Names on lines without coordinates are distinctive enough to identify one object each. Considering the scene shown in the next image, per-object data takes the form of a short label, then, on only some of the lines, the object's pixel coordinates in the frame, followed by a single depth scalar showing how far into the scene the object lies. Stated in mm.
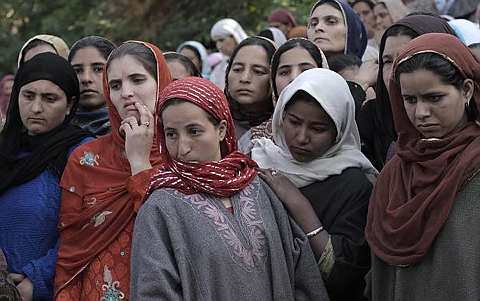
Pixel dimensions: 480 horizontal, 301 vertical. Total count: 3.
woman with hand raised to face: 3723
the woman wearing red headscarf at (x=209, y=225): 3193
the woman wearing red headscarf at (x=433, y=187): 3029
